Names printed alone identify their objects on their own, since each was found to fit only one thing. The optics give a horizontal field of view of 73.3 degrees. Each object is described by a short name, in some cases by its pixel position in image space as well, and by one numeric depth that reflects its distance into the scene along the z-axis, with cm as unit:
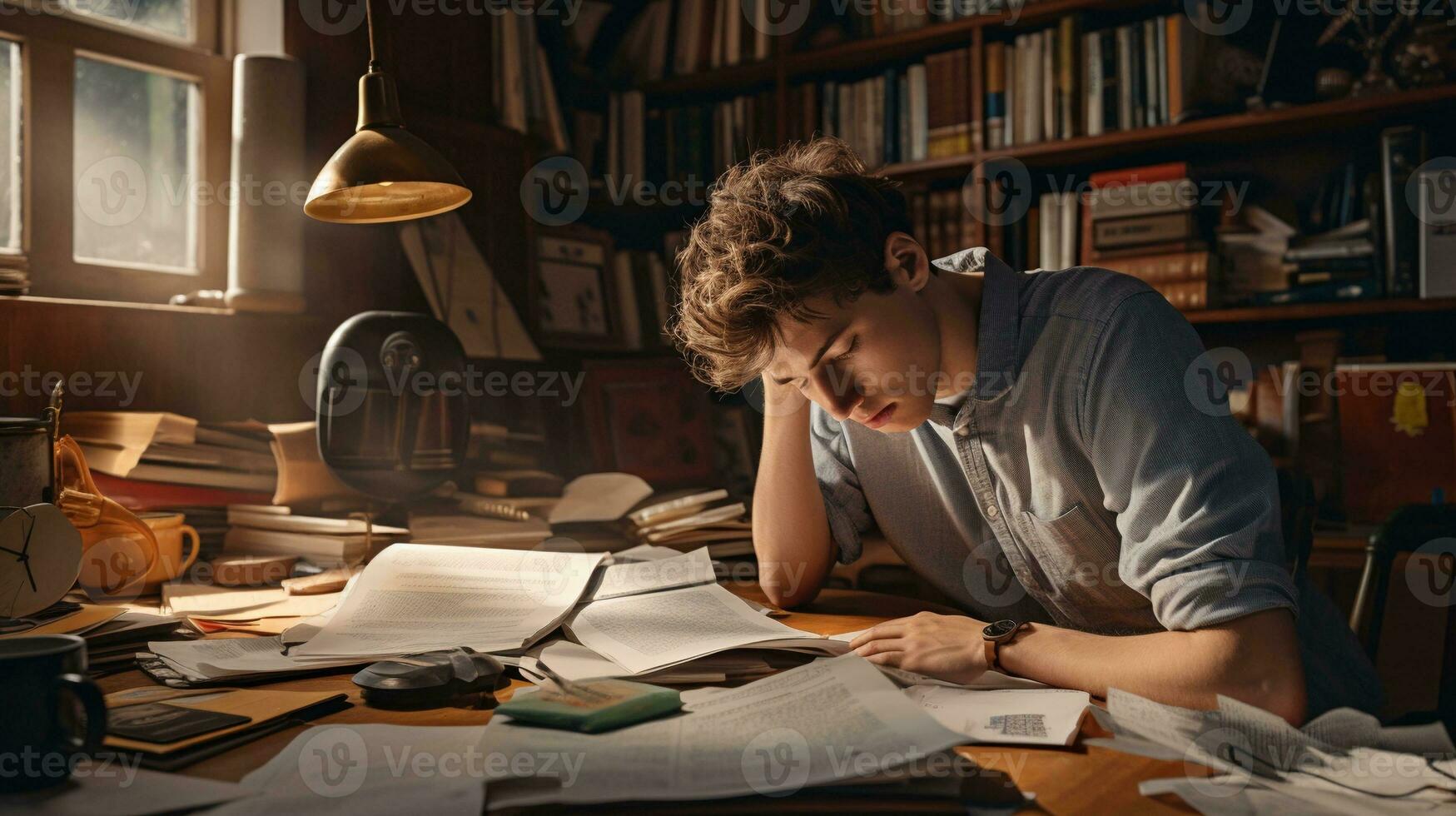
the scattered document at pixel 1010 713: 73
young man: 85
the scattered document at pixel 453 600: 99
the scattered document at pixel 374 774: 59
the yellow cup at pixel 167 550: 130
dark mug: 61
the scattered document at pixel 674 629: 92
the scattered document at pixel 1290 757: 62
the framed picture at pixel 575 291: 246
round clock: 102
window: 173
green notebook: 69
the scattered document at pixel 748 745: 60
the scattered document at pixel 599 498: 164
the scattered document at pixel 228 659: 89
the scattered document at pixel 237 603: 117
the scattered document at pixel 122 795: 59
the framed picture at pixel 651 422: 242
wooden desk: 62
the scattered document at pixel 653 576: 119
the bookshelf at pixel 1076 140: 203
